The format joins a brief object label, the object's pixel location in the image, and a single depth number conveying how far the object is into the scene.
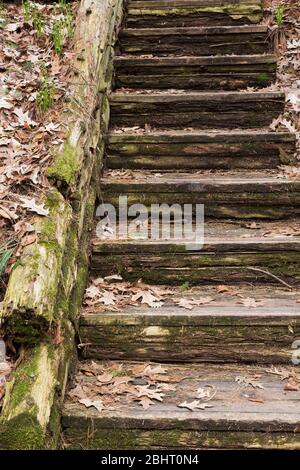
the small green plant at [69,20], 4.38
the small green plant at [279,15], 5.35
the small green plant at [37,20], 4.73
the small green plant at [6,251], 2.76
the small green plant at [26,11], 4.87
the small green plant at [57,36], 4.26
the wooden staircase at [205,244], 2.60
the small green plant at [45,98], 3.69
